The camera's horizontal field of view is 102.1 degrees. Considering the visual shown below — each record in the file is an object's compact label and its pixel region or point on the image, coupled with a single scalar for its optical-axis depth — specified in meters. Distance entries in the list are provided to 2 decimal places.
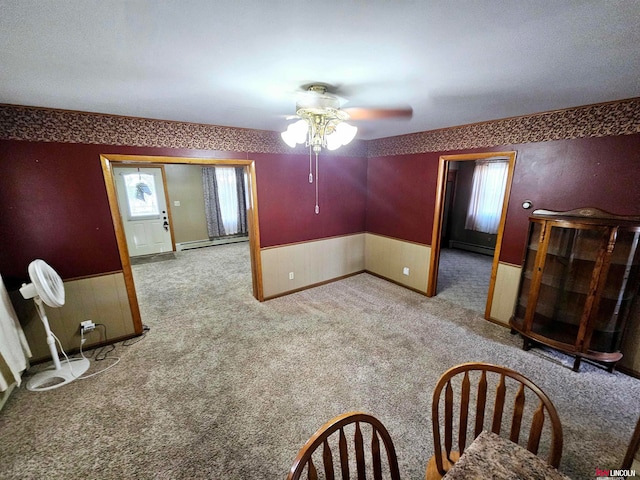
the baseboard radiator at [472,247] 6.11
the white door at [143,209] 5.70
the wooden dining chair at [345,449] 0.83
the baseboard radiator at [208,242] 6.75
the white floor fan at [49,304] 2.17
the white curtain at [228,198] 7.01
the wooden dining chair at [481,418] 1.05
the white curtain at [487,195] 5.66
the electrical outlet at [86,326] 2.75
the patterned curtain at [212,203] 6.80
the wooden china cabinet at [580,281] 2.21
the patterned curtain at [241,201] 7.22
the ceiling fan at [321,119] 1.78
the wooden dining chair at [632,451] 1.25
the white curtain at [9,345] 2.09
